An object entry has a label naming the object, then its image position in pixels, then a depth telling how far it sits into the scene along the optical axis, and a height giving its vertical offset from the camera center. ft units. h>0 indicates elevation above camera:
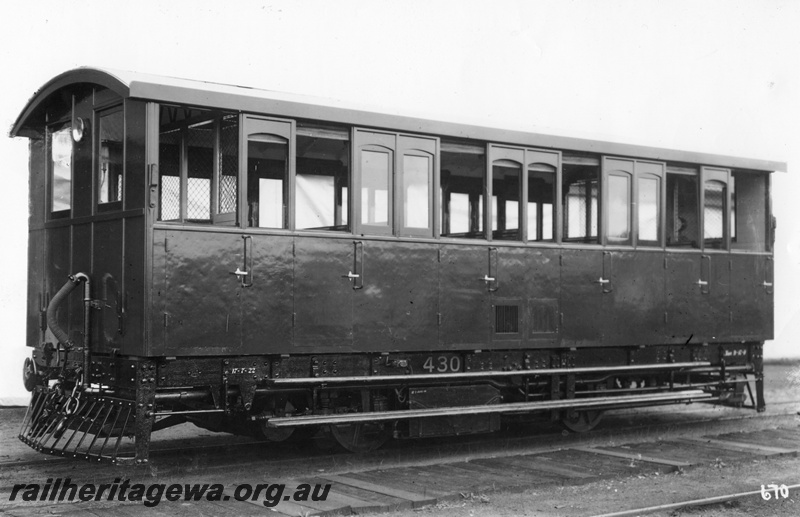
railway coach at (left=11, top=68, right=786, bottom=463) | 27.27 +0.17
